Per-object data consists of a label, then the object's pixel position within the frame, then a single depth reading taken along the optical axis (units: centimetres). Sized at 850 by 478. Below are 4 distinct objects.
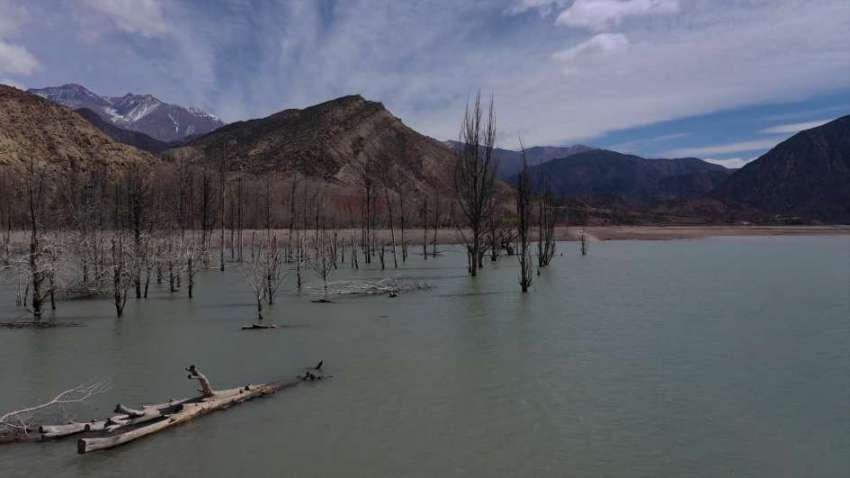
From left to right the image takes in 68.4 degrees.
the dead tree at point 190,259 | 2184
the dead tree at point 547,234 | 3516
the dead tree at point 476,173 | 3108
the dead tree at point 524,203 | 2239
